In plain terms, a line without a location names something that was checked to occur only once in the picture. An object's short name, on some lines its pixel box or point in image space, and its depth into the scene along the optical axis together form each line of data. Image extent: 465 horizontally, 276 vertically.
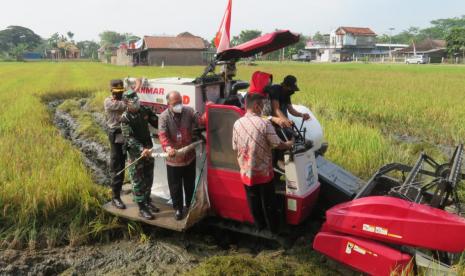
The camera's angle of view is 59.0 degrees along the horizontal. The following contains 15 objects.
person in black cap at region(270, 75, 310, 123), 4.44
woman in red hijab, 3.92
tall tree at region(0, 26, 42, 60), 122.12
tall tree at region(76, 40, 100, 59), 129.64
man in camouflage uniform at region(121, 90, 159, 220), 4.59
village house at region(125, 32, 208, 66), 56.03
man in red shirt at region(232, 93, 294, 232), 3.84
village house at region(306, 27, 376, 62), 93.31
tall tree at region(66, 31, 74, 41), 145.12
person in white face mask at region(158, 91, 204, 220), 4.36
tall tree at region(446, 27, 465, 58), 61.04
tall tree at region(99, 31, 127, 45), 166.62
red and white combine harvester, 3.25
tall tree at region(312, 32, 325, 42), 163.70
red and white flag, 4.86
